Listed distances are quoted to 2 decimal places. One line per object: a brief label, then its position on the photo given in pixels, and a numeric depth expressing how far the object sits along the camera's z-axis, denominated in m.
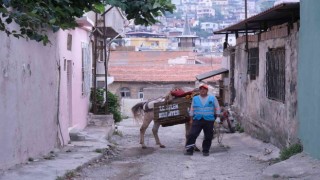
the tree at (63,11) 6.37
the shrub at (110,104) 20.50
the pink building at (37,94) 9.40
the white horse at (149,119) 14.48
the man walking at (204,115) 12.58
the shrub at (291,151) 10.17
